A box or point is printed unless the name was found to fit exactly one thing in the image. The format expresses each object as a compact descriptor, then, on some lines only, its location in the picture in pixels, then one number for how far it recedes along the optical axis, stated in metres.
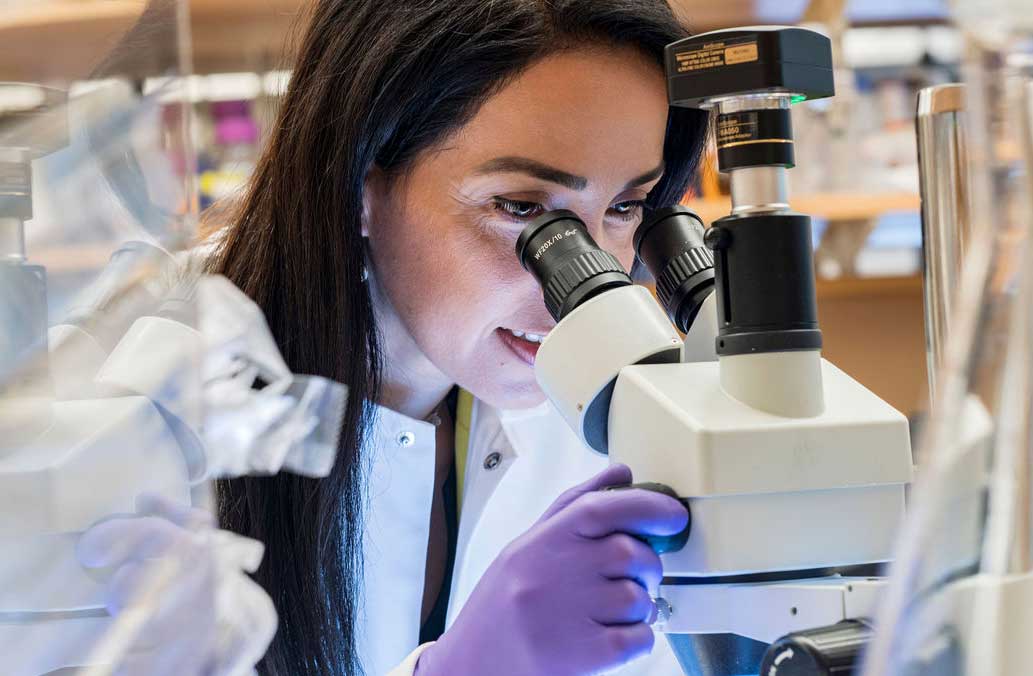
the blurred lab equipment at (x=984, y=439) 0.39
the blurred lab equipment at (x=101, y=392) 0.44
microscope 0.66
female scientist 1.10
